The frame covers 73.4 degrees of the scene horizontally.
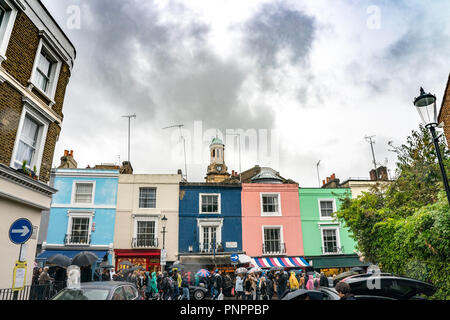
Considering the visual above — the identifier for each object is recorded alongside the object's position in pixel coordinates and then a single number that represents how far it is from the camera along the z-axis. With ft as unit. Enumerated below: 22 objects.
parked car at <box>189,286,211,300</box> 52.34
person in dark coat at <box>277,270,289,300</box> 55.67
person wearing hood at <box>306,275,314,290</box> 53.62
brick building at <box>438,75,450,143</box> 49.45
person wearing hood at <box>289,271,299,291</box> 55.11
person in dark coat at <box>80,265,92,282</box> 51.45
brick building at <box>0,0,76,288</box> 28.63
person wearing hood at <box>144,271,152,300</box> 50.11
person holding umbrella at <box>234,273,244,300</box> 48.24
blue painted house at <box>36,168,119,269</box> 71.31
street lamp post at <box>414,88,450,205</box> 23.07
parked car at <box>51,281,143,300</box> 21.75
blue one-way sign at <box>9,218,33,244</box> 24.83
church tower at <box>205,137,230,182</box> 204.85
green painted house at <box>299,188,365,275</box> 79.15
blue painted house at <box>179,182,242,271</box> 74.79
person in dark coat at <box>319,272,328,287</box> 53.57
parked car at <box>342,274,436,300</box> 29.91
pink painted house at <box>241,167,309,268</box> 77.97
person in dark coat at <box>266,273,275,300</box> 51.84
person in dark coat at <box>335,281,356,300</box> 20.14
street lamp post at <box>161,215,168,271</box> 72.22
